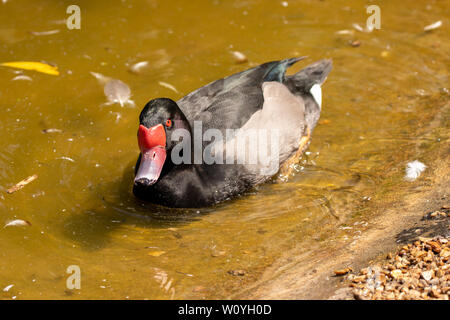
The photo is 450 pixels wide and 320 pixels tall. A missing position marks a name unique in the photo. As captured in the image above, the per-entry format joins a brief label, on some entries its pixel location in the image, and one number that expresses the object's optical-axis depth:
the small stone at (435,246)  3.59
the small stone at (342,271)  3.69
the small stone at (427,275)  3.42
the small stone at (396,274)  3.49
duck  4.79
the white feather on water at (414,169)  4.98
